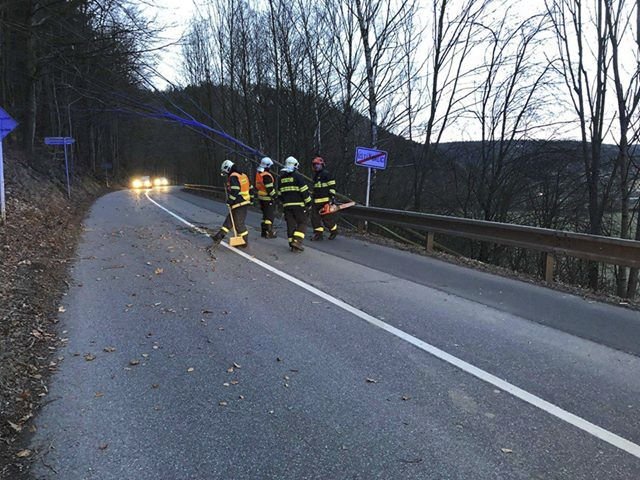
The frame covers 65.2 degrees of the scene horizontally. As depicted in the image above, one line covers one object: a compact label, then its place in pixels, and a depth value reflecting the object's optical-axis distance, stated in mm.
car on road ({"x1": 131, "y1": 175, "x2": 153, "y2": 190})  61344
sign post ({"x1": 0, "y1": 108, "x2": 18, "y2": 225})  10406
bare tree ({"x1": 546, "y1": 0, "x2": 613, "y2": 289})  13813
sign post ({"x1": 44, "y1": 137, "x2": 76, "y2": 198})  23020
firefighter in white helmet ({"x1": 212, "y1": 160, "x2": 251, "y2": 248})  10711
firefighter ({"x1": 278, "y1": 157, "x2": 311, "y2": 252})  10812
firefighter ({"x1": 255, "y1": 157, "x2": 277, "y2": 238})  11812
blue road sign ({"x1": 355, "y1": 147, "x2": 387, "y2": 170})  13664
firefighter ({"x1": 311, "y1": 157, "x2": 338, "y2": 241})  12086
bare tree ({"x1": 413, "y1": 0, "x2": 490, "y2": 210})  16922
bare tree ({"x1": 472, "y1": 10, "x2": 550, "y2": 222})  20453
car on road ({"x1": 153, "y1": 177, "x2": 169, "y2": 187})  70238
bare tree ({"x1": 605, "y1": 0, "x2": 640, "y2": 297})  12691
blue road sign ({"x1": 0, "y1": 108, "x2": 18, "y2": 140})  10420
